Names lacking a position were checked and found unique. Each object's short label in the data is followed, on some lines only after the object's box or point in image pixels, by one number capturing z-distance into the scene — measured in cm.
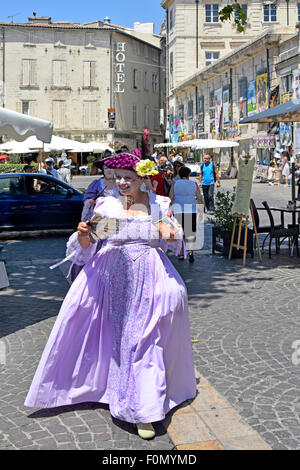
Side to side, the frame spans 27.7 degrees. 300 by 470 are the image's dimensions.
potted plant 978
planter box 970
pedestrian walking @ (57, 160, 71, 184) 2208
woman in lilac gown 362
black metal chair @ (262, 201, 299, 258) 978
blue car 1324
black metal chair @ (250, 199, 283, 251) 950
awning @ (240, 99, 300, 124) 962
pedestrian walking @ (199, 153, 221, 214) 1664
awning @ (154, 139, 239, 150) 2397
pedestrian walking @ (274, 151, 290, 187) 2637
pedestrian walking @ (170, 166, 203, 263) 954
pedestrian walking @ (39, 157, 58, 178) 1830
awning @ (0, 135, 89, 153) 1923
